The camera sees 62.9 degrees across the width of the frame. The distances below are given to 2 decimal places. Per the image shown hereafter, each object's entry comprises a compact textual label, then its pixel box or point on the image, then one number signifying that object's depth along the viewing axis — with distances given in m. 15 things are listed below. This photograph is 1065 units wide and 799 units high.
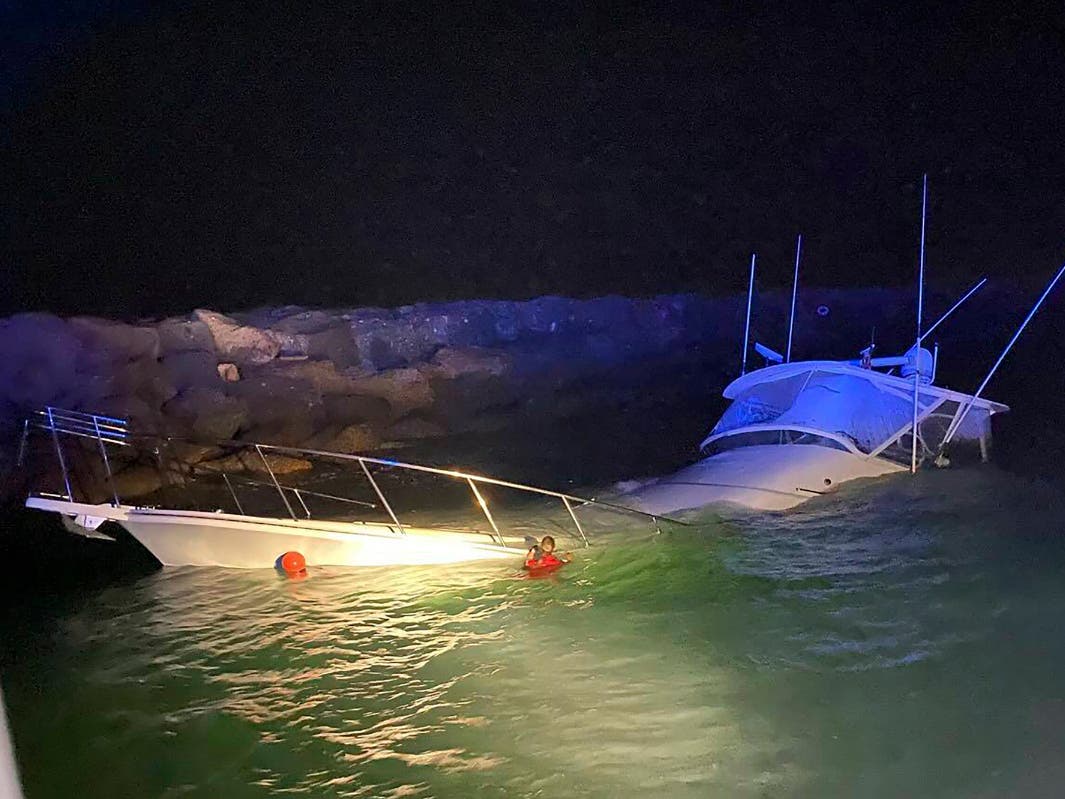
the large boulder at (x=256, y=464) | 13.17
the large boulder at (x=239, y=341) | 15.55
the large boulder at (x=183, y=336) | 14.88
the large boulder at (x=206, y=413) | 13.85
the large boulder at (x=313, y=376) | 15.71
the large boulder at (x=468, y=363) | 18.03
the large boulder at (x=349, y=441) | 14.93
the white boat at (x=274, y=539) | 8.66
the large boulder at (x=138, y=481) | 11.74
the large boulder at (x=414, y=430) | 16.17
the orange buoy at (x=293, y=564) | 8.61
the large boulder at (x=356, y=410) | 15.83
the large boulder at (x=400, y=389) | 16.58
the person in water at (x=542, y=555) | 8.59
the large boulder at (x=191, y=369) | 14.51
